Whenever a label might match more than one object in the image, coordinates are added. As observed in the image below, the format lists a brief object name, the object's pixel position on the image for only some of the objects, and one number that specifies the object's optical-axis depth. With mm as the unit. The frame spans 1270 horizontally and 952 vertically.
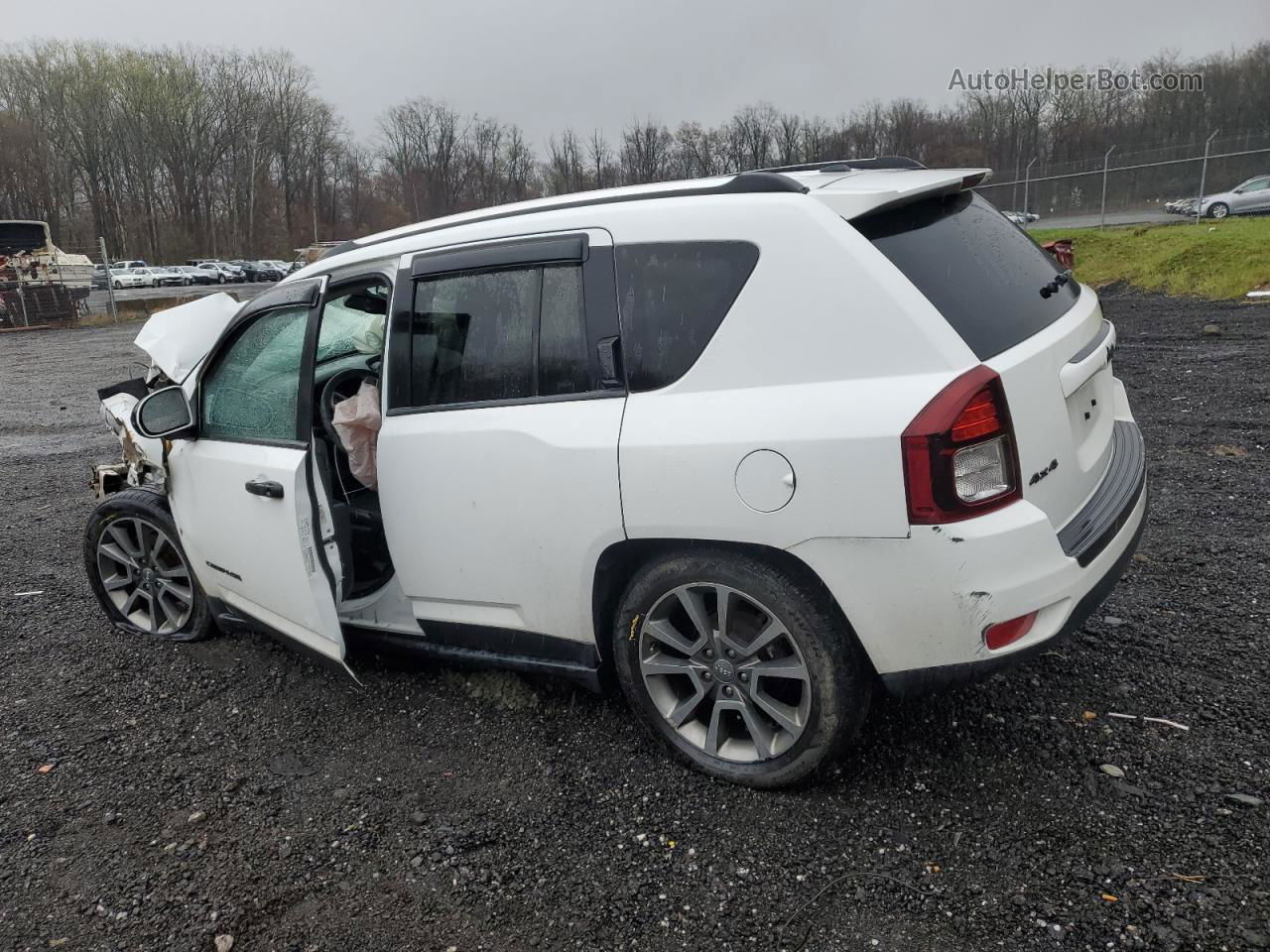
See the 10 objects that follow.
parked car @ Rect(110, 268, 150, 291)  50562
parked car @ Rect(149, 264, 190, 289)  53781
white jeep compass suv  2434
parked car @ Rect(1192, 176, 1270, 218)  25562
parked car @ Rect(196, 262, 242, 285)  57062
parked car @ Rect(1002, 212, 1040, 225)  30016
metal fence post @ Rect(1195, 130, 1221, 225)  22312
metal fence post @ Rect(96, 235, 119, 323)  27447
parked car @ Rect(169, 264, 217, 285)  55500
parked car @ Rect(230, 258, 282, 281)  58812
